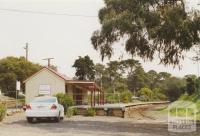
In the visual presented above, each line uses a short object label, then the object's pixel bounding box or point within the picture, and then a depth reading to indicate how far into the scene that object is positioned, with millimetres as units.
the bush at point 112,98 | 62656
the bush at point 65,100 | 34419
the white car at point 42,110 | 25891
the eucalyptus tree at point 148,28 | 23828
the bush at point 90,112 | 33650
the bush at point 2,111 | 27141
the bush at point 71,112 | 32319
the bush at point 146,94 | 87638
